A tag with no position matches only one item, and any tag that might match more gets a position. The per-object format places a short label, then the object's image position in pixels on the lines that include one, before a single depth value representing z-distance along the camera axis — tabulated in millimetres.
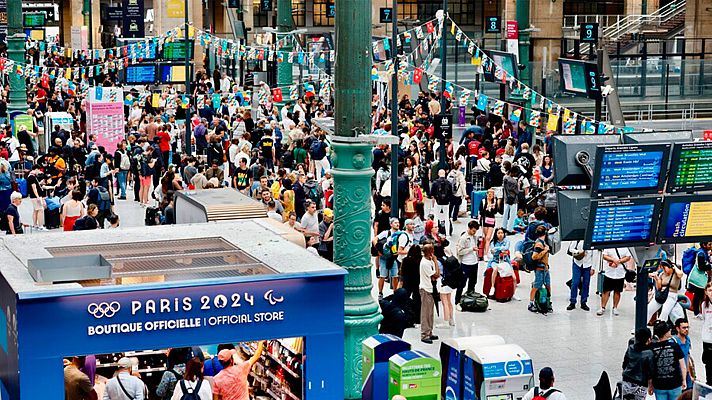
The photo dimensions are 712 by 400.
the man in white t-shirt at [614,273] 20203
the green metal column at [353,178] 13188
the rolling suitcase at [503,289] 21297
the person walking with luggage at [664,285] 18062
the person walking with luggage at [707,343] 16453
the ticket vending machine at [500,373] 14047
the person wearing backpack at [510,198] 26188
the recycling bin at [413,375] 13867
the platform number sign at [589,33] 36812
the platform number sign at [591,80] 30578
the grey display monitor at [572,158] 15141
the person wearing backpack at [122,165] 31219
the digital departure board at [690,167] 15281
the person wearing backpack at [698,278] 19547
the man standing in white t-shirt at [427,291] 18812
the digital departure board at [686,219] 15398
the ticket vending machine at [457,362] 14492
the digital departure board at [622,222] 14984
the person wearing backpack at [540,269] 20359
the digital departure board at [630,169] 14812
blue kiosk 10914
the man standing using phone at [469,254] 20781
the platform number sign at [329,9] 73625
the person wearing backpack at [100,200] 25859
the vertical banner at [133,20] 62469
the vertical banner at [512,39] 38250
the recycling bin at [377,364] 14242
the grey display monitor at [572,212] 15055
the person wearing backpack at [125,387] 12961
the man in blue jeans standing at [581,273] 20562
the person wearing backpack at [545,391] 13336
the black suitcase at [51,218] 25766
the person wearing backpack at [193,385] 12812
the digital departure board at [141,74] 41875
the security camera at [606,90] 29591
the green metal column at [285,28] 41031
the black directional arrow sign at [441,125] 30672
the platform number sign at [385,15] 46419
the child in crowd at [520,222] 25559
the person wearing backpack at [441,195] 26781
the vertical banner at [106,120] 34406
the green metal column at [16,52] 36812
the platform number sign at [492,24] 47312
